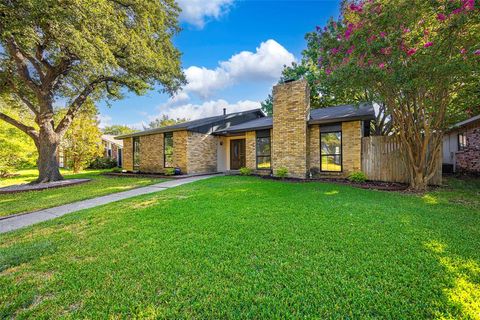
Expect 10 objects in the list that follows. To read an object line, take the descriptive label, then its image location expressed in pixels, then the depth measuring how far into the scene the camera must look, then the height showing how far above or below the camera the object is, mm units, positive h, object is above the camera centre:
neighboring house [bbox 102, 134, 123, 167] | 24797 +1573
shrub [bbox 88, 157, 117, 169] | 21359 -367
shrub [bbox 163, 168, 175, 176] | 12688 -798
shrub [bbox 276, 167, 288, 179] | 10172 -692
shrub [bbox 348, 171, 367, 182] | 8758 -830
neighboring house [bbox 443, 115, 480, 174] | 10430 +485
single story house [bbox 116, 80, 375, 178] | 9547 +926
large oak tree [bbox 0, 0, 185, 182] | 6941 +4673
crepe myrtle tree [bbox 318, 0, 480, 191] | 5234 +2738
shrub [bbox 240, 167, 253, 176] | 11929 -735
